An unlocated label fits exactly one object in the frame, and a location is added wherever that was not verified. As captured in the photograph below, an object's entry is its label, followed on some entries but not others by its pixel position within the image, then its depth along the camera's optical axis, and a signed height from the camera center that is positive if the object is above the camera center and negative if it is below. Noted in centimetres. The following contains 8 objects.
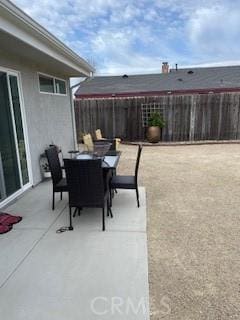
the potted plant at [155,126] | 1099 -68
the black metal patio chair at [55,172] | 399 -91
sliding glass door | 425 -43
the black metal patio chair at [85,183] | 323 -88
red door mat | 346 -144
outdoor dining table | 385 -77
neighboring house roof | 1798 +179
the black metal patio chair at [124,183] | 407 -110
